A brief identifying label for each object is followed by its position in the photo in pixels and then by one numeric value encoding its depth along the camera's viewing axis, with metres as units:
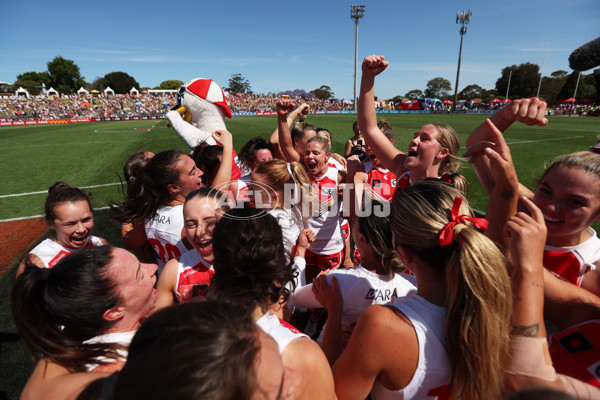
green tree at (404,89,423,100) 93.75
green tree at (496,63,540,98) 59.12
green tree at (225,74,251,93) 90.18
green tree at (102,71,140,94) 87.44
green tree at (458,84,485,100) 80.31
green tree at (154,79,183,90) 105.31
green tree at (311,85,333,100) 104.75
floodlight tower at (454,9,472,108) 48.31
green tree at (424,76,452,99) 89.50
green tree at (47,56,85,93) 75.19
